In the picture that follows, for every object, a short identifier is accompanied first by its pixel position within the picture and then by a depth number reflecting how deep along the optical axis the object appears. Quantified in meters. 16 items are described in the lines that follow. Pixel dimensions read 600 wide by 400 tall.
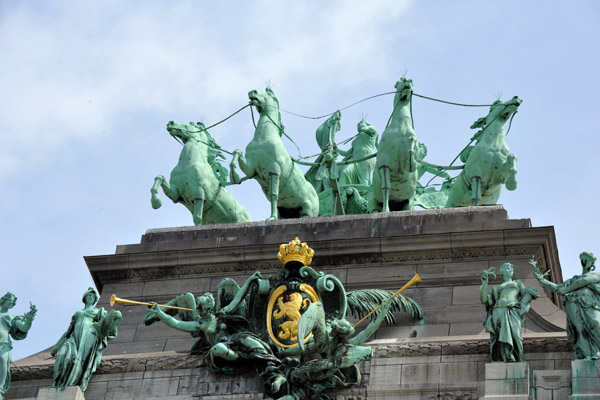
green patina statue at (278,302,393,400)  28.34
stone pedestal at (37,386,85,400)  29.23
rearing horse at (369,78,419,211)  34.16
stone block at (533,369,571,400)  27.17
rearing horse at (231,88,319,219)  35.09
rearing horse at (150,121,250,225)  35.56
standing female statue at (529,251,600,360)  27.44
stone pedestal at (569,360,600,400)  26.80
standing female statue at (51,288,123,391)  29.56
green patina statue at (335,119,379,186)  40.22
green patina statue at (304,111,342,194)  39.27
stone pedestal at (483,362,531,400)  27.23
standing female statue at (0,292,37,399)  29.66
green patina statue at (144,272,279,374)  29.00
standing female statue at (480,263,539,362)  27.73
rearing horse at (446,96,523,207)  34.97
